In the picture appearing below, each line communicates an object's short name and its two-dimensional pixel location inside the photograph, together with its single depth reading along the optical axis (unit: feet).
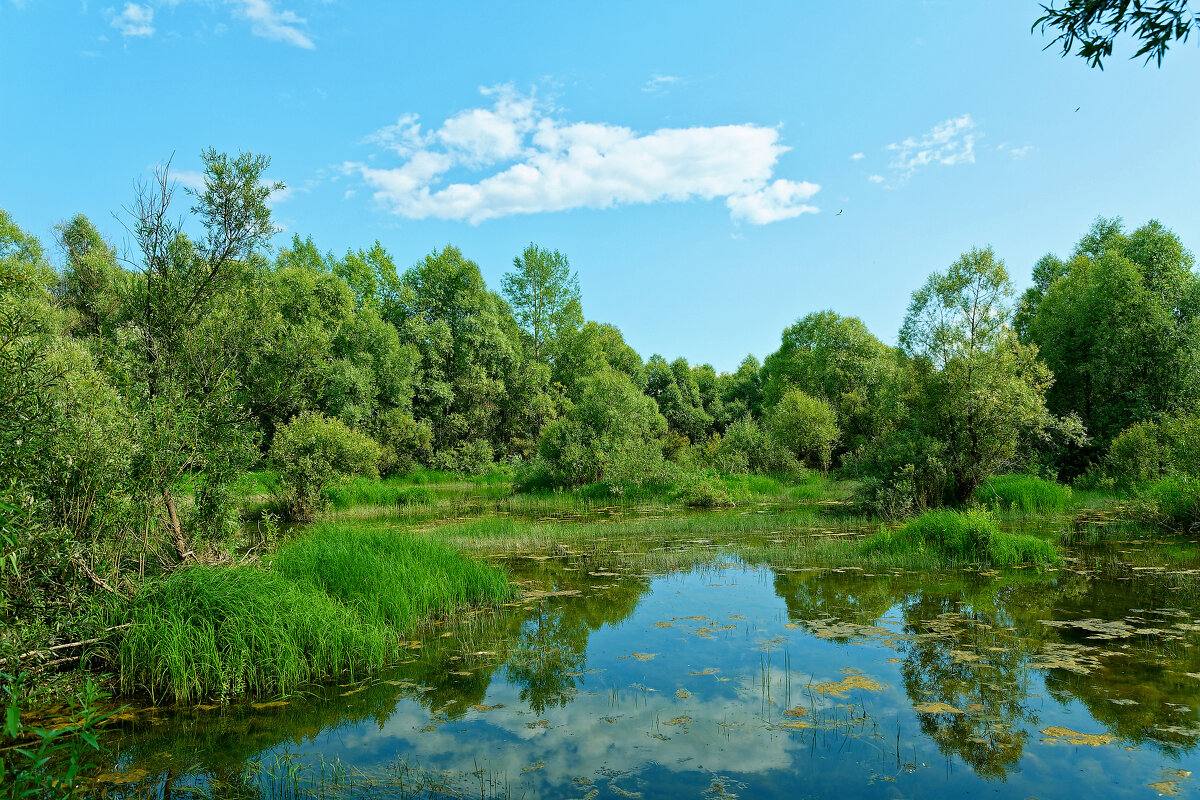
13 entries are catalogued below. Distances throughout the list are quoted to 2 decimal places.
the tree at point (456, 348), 140.36
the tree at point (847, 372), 124.98
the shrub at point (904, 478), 58.90
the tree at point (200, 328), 28.17
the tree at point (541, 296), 168.35
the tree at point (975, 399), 58.80
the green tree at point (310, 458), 71.67
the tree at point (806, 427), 110.83
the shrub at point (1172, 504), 47.96
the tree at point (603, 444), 88.28
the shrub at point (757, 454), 104.88
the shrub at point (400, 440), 121.80
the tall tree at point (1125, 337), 82.17
